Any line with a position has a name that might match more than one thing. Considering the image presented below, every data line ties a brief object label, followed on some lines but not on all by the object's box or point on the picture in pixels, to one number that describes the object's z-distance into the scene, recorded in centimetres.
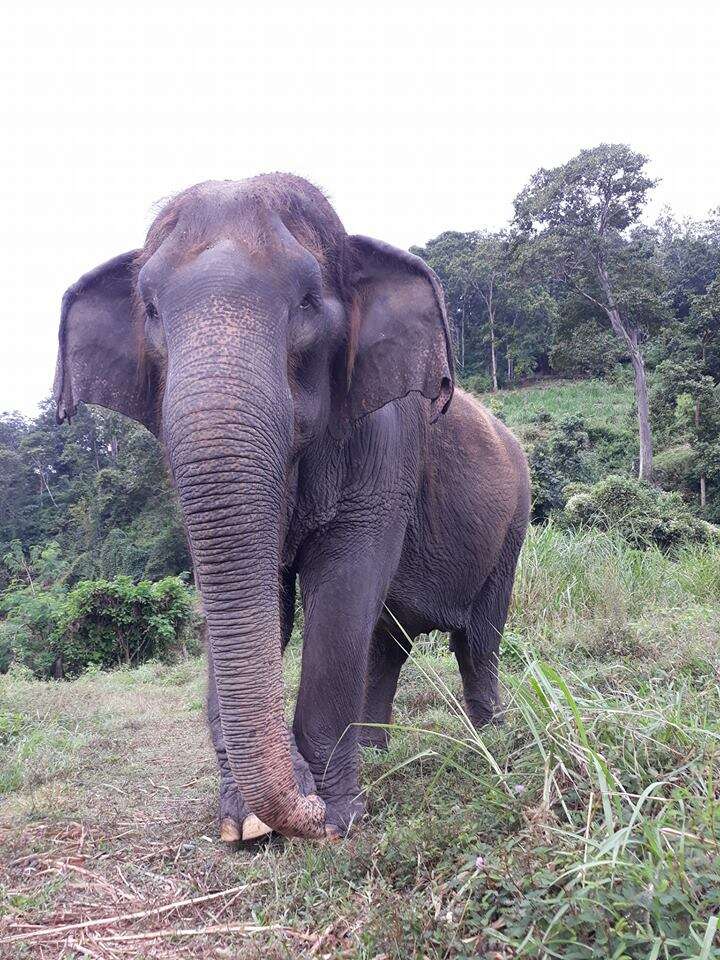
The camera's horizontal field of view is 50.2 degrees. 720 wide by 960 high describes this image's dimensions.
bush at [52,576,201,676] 1445
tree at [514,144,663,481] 2112
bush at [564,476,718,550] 1223
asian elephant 235
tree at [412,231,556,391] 4150
